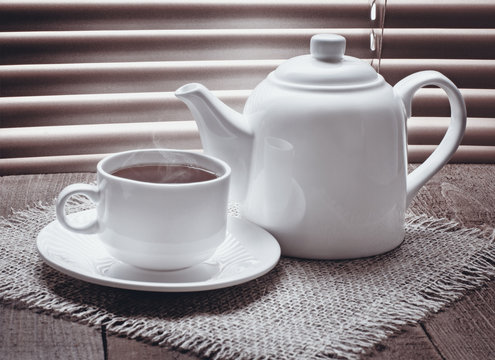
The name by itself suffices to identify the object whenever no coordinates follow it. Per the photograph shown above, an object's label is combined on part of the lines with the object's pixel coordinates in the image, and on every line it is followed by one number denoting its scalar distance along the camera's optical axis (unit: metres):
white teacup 0.91
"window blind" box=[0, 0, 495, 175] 1.19
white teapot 0.95
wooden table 0.86
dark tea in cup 0.95
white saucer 0.90
